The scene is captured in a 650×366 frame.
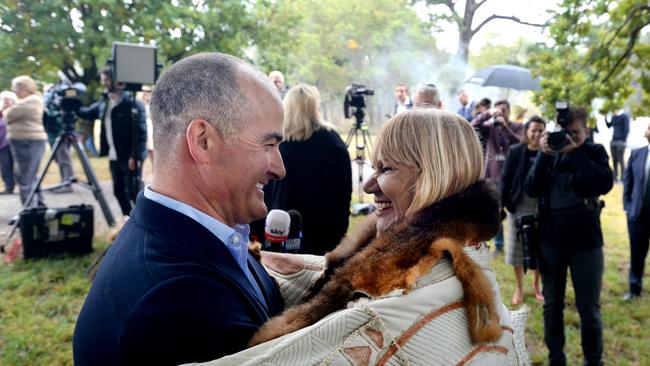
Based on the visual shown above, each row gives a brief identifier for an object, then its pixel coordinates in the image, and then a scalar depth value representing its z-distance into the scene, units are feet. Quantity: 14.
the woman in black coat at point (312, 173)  12.48
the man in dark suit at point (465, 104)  30.30
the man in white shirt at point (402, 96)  29.12
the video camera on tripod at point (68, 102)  20.33
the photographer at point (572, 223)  11.44
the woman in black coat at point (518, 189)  15.08
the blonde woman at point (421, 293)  3.43
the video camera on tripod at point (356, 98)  24.32
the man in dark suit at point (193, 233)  3.41
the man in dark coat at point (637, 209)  17.01
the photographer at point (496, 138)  21.75
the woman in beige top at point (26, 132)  25.18
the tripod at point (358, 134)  25.03
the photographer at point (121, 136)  19.86
